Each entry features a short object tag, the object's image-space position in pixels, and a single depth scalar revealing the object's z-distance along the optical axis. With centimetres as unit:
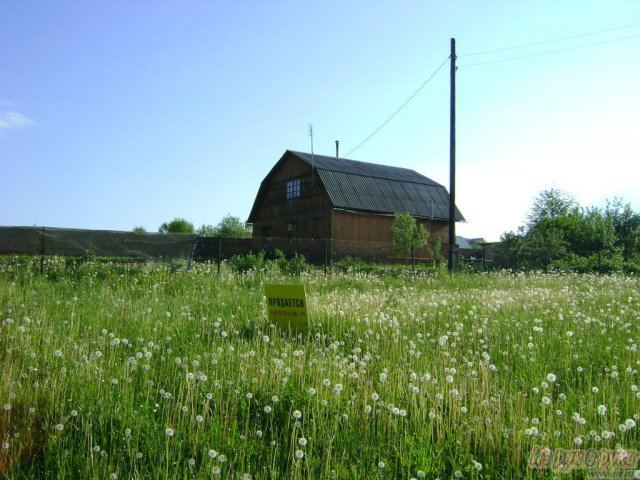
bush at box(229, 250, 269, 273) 1695
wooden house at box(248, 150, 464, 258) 3247
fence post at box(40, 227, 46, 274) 1272
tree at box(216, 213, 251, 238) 7644
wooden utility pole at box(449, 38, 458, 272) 2133
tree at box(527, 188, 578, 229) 6631
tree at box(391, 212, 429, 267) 2875
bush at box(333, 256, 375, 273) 2119
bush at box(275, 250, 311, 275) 1757
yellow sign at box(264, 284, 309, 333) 651
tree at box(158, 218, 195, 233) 8019
